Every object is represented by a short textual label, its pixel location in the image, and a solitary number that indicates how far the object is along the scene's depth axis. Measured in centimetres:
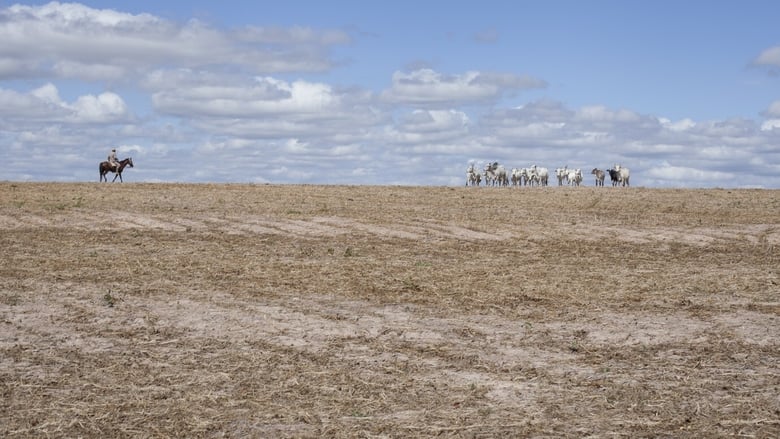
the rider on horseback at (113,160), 5638
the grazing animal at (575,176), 8362
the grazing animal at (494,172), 8012
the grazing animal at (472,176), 7969
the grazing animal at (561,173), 8569
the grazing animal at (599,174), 8019
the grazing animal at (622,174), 7919
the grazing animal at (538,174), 8362
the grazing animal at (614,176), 7912
